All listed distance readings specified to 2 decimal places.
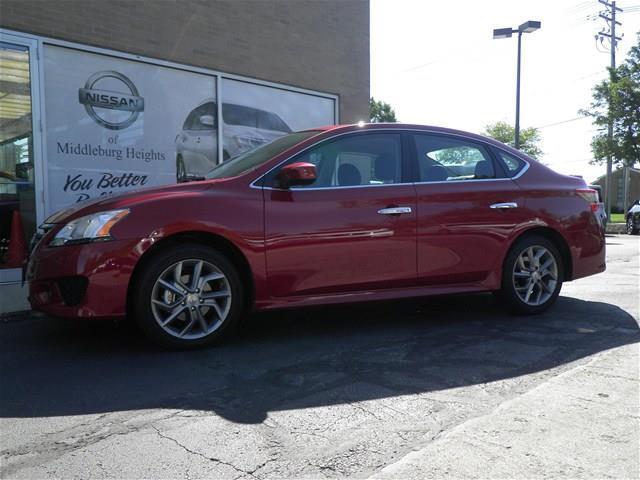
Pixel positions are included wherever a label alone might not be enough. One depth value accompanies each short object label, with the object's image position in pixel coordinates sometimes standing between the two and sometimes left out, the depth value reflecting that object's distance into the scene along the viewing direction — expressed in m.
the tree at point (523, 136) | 55.78
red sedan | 3.75
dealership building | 6.67
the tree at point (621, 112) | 25.78
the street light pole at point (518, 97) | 18.90
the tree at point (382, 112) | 64.44
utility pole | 29.30
